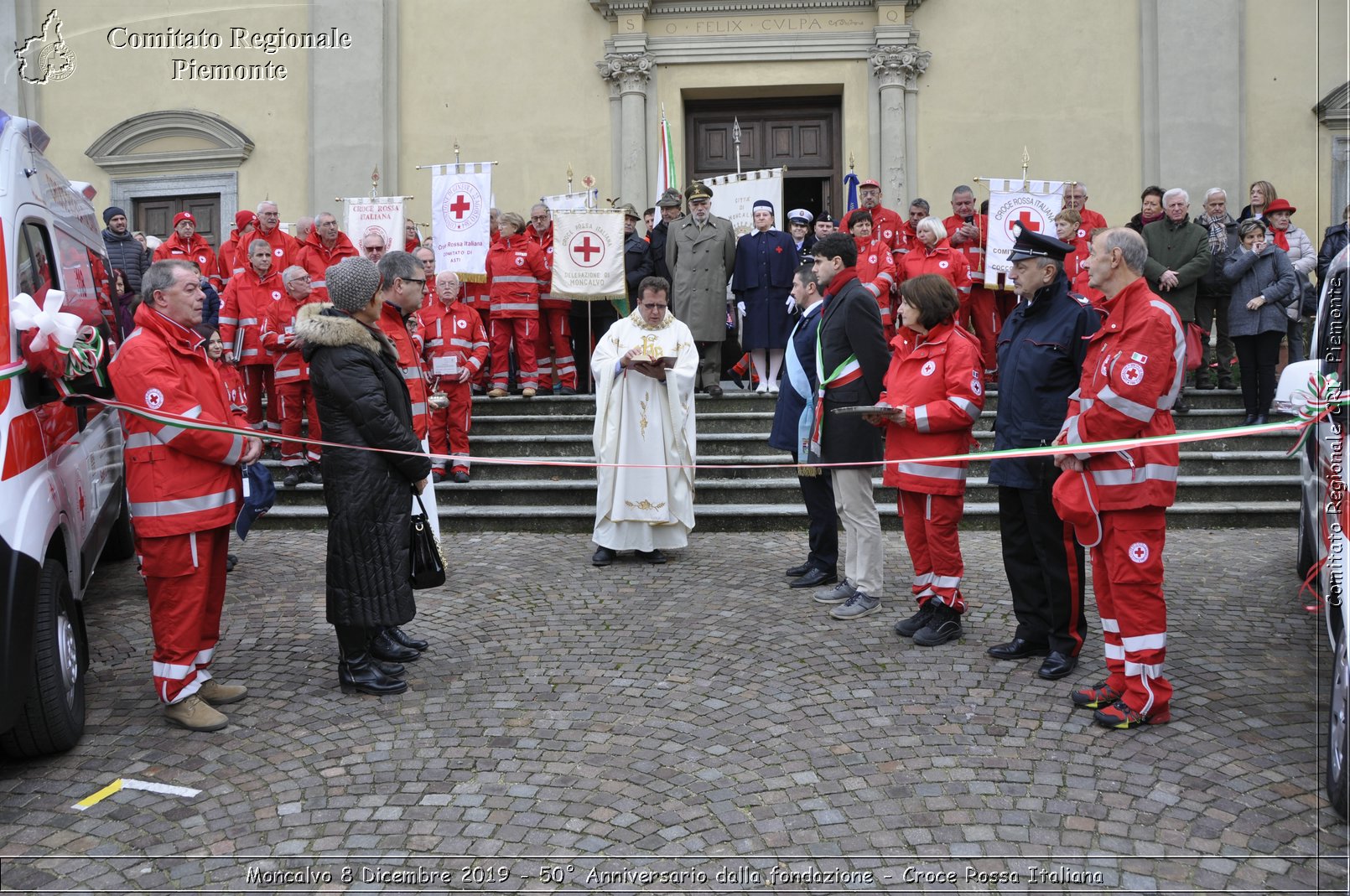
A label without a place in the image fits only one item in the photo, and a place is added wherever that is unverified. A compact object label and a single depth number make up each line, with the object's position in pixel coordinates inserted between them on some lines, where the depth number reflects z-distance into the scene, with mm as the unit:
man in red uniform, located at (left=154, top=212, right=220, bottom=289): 12672
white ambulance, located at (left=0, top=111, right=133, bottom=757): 4219
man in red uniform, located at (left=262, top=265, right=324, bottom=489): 10320
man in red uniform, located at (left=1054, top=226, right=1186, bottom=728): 4629
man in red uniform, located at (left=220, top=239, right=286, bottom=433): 10688
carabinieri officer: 5328
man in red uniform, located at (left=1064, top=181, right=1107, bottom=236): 11852
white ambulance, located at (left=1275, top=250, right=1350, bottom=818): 3828
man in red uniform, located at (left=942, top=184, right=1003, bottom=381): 12062
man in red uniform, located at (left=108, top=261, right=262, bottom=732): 4867
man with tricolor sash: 6691
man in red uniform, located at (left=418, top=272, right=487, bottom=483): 10242
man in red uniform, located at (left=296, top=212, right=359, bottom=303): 11664
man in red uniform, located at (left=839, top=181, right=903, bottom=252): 12312
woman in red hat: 11352
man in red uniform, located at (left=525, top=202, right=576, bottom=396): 12281
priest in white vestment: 8203
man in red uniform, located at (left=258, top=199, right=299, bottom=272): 11484
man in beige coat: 11766
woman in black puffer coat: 5230
